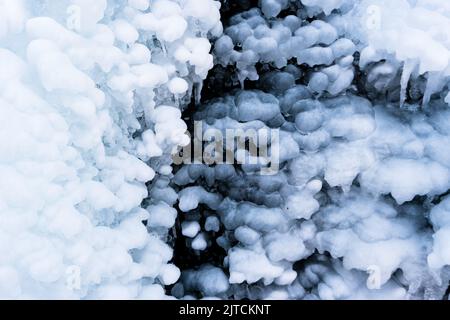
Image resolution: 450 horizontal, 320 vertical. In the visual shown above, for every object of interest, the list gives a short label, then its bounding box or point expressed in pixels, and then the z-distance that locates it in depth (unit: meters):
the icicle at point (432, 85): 1.58
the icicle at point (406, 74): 1.56
